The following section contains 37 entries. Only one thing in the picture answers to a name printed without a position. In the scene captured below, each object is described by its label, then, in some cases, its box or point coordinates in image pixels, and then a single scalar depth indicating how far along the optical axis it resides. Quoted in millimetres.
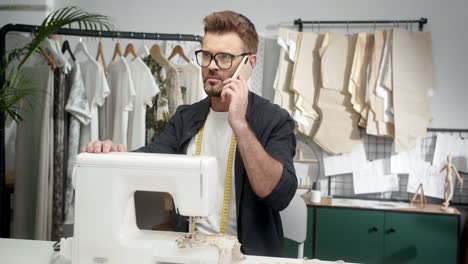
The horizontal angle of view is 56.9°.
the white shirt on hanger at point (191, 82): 2727
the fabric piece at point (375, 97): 3033
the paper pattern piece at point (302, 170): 3285
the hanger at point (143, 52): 2854
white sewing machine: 1119
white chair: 1650
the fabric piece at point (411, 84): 3018
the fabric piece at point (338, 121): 3125
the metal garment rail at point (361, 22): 3117
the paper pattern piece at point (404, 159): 3141
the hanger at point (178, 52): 2893
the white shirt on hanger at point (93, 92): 2645
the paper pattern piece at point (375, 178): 3180
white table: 1188
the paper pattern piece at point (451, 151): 3088
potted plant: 2207
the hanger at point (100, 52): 2896
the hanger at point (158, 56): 2762
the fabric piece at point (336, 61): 3113
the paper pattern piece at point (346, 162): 3205
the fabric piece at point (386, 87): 3039
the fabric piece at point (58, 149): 2605
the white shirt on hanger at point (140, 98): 2670
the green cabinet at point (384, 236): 2729
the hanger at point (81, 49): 2730
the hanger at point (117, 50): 2844
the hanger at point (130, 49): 2910
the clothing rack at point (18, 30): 2543
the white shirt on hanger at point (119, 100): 2662
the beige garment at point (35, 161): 2576
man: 1328
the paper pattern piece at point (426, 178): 3088
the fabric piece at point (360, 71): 3062
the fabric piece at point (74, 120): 2617
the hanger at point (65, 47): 2822
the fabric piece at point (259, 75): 3316
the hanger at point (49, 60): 2592
